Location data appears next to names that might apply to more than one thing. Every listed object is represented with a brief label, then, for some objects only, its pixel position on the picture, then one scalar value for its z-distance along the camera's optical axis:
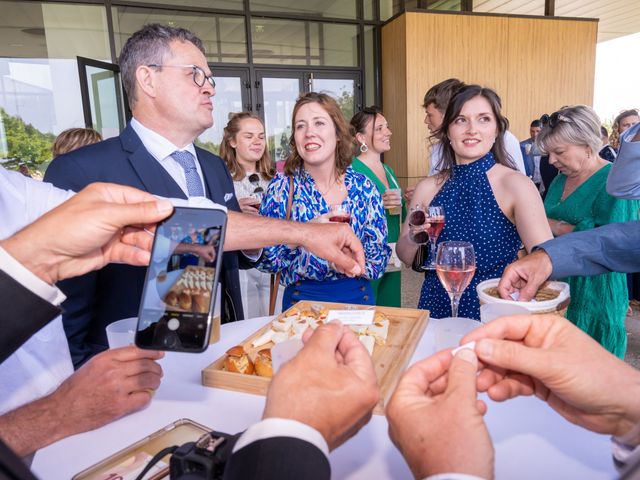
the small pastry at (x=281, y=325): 1.51
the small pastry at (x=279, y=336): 1.43
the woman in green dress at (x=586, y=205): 2.51
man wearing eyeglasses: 1.70
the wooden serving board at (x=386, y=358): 1.17
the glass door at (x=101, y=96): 5.50
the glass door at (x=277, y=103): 7.73
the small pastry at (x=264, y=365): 1.21
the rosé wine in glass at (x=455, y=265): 1.51
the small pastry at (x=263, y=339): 1.41
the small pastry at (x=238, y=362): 1.24
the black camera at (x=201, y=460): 0.63
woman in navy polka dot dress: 2.24
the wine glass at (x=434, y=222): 2.23
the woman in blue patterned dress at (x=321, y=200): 2.46
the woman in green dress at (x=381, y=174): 3.68
